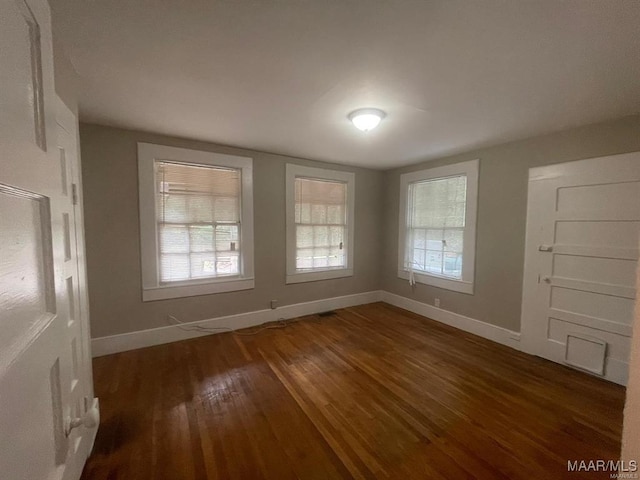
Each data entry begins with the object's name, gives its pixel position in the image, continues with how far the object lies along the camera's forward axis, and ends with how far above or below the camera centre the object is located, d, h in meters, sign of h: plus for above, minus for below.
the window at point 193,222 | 2.90 +0.03
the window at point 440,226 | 3.42 +0.01
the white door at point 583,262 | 2.28 -0.33
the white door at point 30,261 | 0.43 -0.07
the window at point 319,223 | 3.83 +0.04
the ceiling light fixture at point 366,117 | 2.23 +0.93
